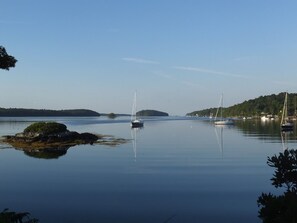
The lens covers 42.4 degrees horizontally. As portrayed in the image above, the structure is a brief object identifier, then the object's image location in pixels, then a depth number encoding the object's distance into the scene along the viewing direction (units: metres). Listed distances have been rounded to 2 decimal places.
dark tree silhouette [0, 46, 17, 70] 13.26
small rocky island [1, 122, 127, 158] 64.20
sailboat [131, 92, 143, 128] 144.25
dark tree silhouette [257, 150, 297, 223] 9.38
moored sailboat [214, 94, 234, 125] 165.14
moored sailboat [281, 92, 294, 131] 111.95
